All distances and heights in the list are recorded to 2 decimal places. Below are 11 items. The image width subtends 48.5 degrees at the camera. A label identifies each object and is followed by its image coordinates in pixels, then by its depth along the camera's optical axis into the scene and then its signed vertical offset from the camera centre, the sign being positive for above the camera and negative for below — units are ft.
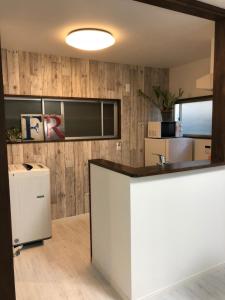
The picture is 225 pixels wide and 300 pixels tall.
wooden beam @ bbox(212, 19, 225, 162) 7.51 +0.88
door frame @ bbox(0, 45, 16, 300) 4.60 -1.98
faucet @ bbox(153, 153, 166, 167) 7.16 -0.98
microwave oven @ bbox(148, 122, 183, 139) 12.95 -0.18
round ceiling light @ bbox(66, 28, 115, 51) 8.05 +2.88
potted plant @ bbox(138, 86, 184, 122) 13.47 +1.38
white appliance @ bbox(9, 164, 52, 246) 9.20 -2.90
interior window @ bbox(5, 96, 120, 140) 11.09 +0.67
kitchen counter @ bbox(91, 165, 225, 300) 6.17 -2.75
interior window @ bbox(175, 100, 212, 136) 12.62 +0.48
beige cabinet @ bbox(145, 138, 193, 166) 12.51 -1.18
